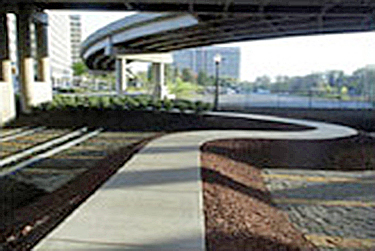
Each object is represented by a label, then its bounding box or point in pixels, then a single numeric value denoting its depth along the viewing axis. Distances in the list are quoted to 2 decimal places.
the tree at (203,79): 92.62
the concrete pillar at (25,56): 16.88
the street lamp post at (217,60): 23.70
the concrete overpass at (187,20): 16.62
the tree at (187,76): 99.19
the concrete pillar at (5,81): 15.04
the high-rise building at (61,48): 125.84
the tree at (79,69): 119.50
